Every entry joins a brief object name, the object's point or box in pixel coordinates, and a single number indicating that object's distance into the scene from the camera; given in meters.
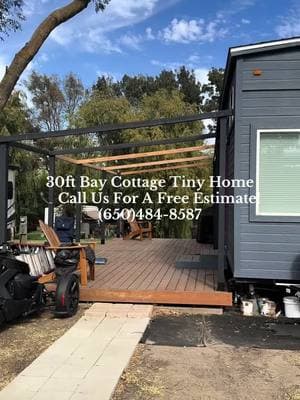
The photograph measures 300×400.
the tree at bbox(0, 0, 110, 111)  7.11
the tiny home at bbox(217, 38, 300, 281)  6.20
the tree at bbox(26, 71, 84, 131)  39.19
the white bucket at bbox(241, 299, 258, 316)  6.22
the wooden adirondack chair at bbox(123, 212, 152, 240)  14.16
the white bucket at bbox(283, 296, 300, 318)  6.07
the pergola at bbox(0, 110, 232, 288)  6.34
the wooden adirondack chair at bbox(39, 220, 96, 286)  6.79
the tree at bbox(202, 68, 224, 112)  34.12
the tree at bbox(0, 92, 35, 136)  17.03
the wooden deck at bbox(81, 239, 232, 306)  6.34
